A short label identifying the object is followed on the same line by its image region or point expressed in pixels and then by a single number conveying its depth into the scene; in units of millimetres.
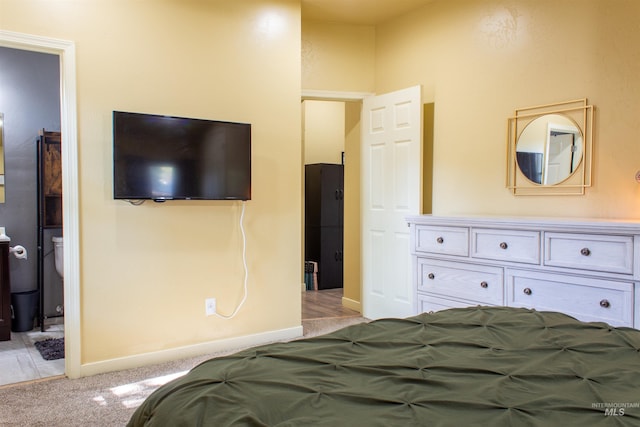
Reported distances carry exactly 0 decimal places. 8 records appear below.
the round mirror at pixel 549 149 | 3072
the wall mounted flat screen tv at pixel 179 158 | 2949
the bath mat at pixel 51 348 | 3359
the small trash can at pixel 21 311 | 4035
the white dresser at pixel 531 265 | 2377
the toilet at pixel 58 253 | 4150
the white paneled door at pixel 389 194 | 4039
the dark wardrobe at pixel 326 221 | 6176
